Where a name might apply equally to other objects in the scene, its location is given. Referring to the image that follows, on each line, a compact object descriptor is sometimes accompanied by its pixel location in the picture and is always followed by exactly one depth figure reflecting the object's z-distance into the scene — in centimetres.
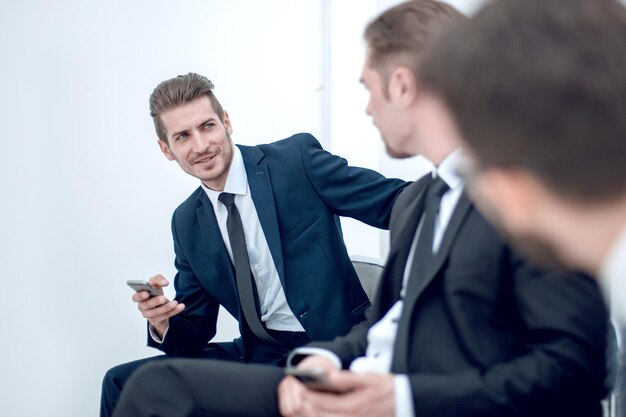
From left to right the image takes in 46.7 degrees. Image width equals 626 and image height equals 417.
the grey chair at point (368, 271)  228
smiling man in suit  221
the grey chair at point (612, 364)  135
